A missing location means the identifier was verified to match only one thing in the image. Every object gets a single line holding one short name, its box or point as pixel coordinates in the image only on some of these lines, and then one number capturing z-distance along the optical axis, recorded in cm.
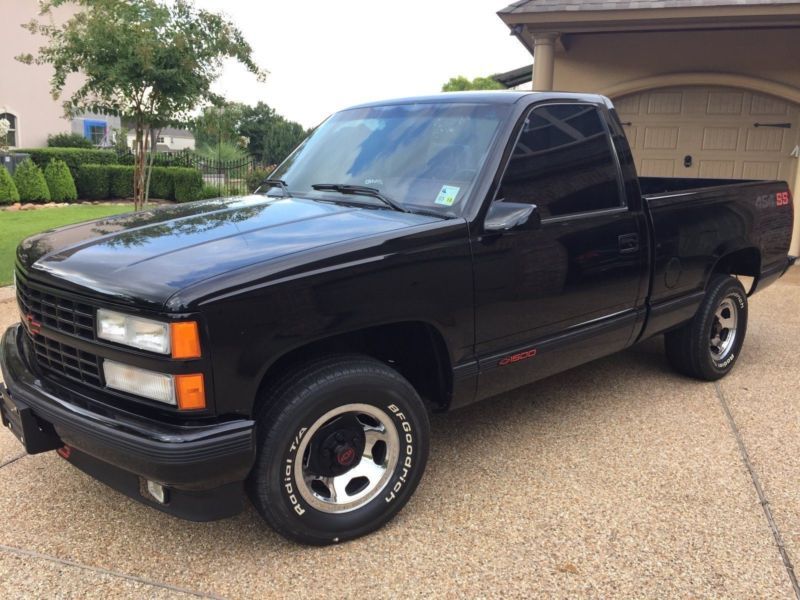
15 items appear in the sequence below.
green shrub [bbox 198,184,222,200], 1868
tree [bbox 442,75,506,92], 6084
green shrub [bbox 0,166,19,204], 1627
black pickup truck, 251
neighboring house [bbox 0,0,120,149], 2492
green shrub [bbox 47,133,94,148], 2570
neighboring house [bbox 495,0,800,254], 883
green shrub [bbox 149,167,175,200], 1928
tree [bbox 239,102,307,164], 4678
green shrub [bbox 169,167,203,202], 1886
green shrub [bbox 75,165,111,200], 1903
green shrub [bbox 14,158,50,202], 1694
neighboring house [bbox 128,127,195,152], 7006
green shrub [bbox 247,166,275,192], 2094
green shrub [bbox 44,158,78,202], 1783
